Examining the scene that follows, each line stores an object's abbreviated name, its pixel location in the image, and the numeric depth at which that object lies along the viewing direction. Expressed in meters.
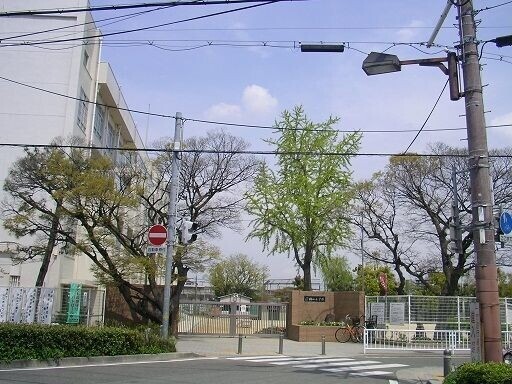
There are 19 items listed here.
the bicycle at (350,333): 28.06
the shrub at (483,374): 8.76
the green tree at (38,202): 22.17
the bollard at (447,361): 13.46
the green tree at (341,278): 47.94
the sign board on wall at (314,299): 30.83
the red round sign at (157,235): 17.77
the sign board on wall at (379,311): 26.34
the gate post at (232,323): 30.23
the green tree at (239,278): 69.69
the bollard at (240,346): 20.36
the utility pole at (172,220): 18.16
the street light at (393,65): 11.59
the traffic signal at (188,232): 18.22
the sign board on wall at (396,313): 25.33
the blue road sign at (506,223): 11.38
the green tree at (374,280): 57.53
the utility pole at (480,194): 10.56
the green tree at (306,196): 32.28
